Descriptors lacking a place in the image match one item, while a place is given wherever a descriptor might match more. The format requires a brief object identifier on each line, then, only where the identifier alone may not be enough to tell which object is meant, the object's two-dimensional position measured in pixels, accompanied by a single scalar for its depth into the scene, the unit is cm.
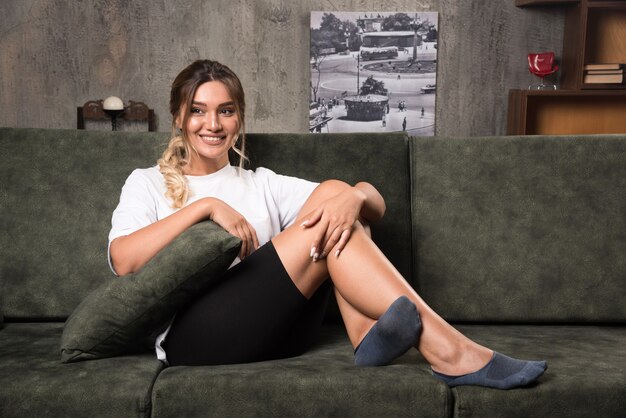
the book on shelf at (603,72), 408
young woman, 152
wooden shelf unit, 427
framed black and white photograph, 441
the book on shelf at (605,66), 407
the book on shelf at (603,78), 408
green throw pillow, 153
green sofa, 194
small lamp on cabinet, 425
